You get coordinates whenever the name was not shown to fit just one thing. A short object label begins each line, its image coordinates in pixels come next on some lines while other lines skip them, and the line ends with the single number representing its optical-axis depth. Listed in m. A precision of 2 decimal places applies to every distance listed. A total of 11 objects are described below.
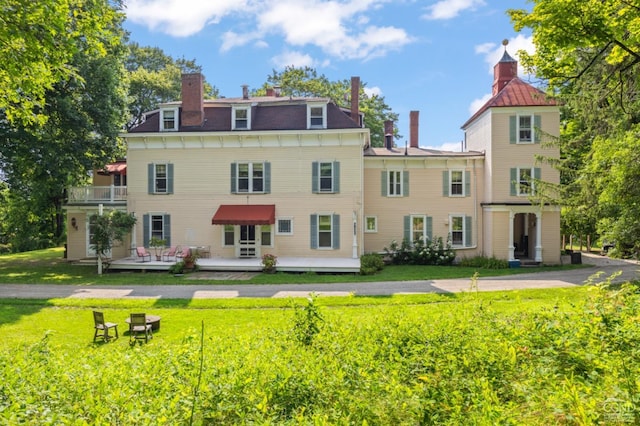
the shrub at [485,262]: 22.12
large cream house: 23.11
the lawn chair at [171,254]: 22.52
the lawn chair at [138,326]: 10.09
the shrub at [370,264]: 19.80
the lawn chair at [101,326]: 10.15
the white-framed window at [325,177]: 23.20
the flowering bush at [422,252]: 23.16
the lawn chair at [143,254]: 22.22
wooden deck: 20.23
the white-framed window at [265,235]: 23.57
